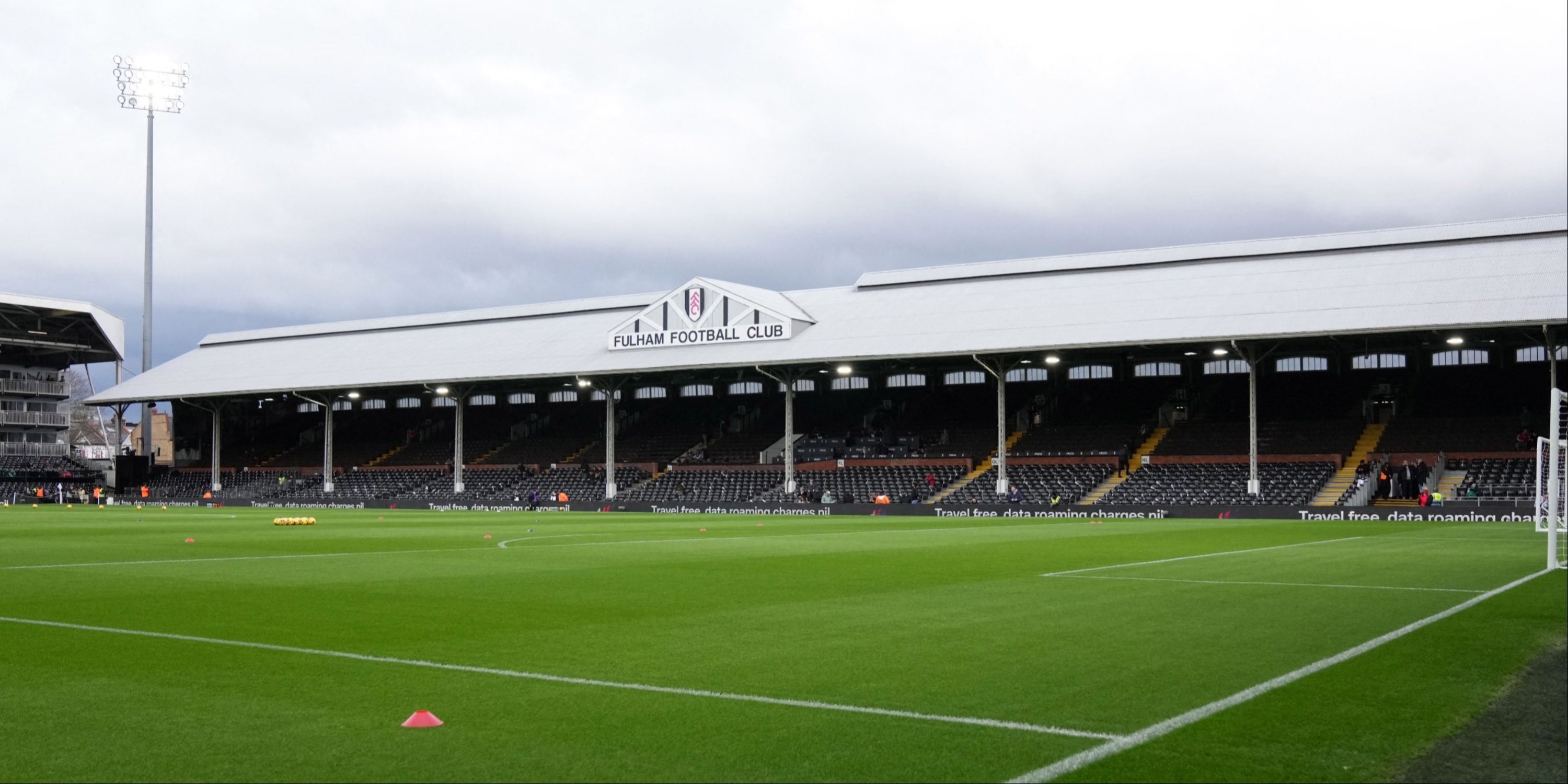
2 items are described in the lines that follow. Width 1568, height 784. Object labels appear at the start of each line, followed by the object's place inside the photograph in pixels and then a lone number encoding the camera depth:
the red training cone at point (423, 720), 7.37
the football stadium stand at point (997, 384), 49.09
